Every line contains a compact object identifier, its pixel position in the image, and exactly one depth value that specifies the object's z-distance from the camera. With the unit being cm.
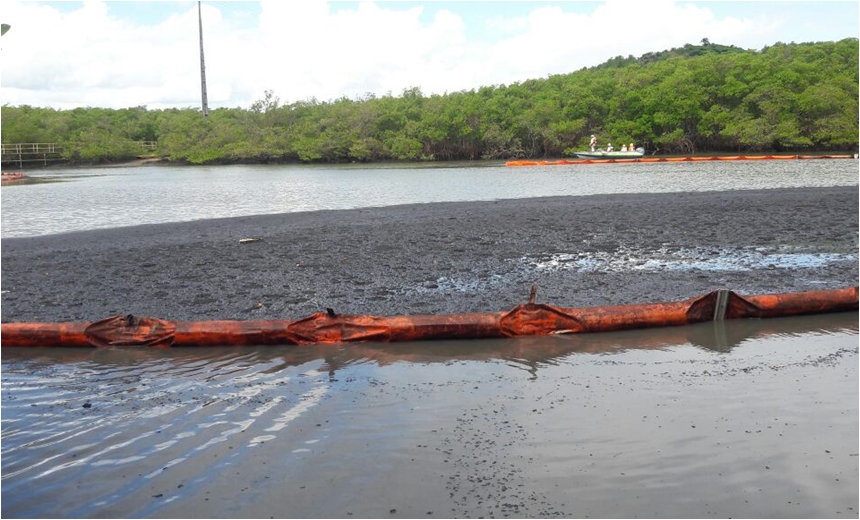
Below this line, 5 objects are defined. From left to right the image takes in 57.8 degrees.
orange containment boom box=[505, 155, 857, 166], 4056
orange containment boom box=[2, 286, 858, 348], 723
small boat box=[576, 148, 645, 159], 4500
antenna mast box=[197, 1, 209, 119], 7946
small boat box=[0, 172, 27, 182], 4603
